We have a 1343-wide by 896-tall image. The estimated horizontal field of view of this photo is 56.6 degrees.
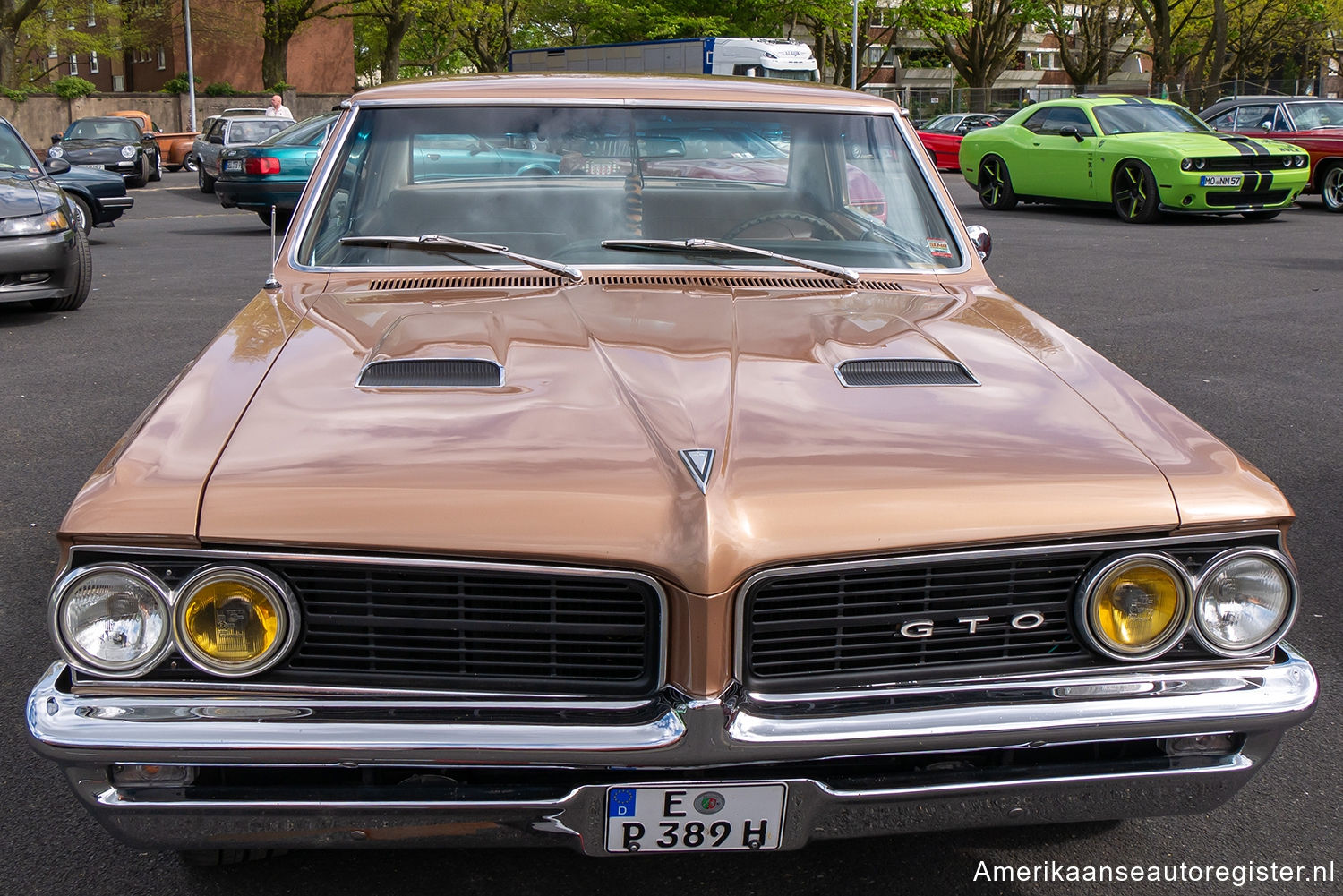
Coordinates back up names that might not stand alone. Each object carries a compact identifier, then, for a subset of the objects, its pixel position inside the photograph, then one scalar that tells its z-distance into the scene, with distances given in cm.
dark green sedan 1430
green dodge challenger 1466
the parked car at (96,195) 1275
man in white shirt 2439
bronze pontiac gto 194
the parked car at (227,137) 2210
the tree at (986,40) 4569
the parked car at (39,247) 869
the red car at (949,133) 2859
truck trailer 2622
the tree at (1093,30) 4606
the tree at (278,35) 4306
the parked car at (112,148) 2403
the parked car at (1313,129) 1664
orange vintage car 3250
